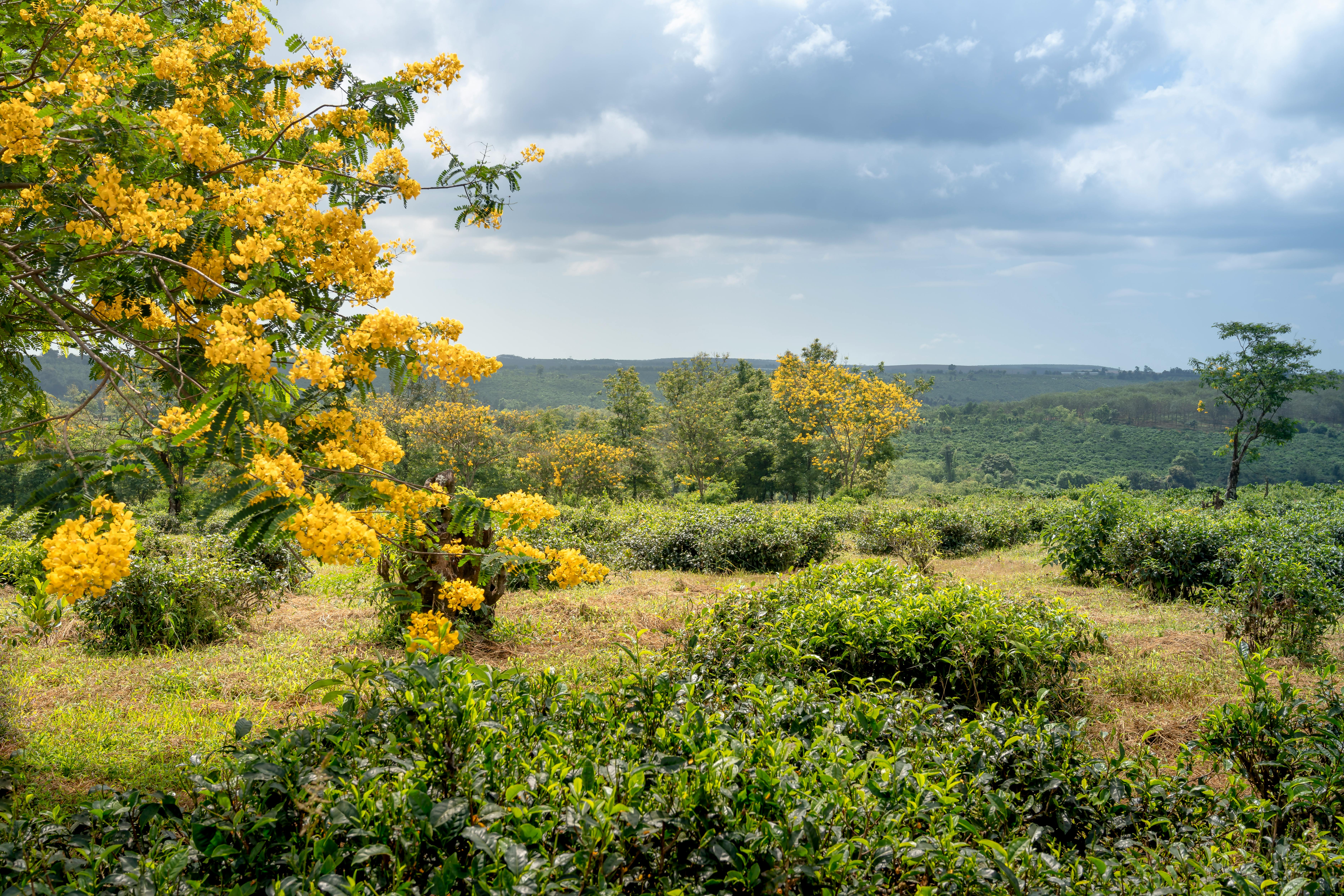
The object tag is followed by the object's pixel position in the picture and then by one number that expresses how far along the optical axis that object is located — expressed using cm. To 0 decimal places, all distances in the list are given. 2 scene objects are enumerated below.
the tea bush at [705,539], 1084
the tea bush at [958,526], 1260
